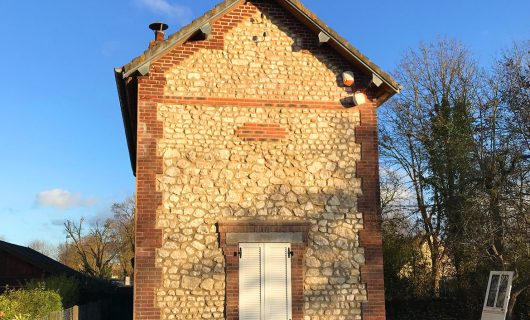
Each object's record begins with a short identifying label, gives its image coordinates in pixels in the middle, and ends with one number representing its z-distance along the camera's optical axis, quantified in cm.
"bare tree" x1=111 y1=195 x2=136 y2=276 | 5206
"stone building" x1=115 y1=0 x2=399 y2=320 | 1117
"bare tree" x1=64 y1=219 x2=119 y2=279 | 5484
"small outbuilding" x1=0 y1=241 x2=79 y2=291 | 2319
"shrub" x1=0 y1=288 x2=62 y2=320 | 1221
